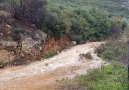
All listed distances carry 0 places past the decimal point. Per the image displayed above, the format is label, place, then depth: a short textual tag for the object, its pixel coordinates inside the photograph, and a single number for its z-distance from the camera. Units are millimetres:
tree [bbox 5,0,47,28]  22391
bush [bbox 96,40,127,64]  19906
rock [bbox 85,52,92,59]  21361
